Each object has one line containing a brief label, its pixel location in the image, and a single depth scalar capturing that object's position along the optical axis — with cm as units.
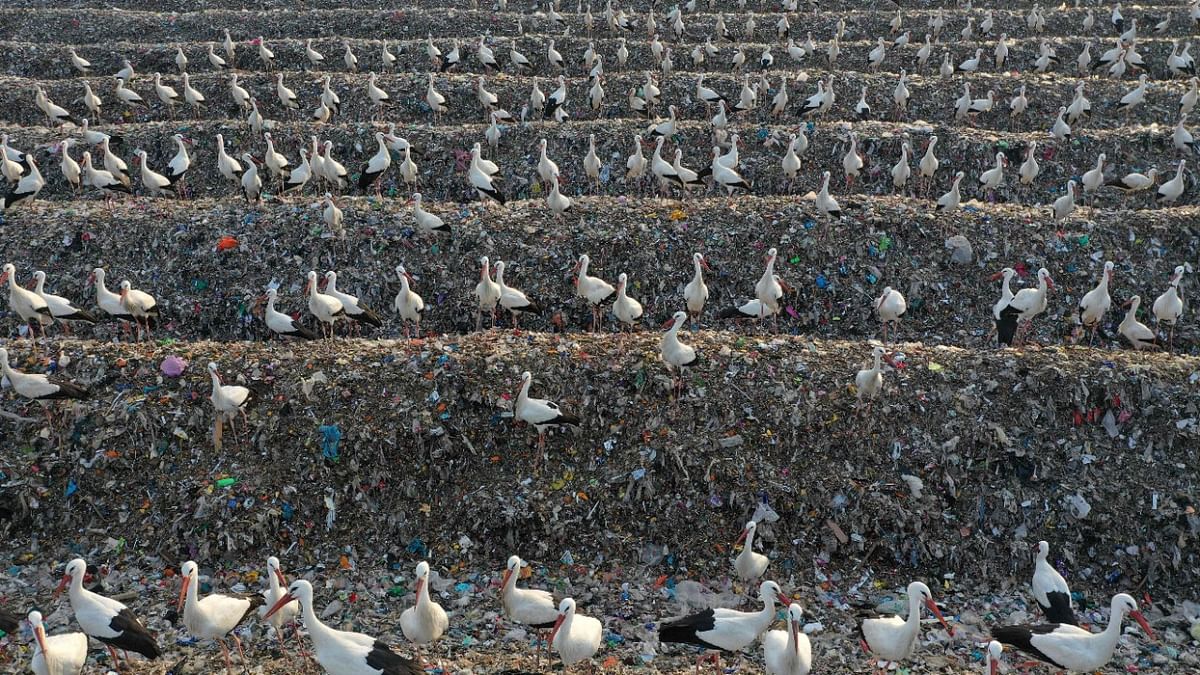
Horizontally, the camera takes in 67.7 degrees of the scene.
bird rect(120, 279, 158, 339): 1228
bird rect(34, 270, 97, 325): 1212
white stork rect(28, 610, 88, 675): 696
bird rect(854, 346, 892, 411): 1030
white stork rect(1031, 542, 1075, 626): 815
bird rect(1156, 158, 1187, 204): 1650
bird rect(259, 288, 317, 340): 1145
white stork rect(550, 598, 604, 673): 739
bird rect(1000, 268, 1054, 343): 1203
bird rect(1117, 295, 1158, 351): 1197
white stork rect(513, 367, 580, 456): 980
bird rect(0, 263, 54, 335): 1175
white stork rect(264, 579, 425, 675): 709
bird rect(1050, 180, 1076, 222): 1491
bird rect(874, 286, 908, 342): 1227
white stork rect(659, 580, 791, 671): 755
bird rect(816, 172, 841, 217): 1501
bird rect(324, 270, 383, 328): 1204
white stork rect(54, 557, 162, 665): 740
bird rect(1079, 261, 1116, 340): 1223
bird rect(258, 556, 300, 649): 779
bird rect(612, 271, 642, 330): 1212
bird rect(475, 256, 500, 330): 1237
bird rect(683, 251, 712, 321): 1245
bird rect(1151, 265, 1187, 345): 1230
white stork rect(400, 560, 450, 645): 752
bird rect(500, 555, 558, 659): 780
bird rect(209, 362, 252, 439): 985
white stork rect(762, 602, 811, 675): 713
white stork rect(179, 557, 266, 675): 740
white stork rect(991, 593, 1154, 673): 741
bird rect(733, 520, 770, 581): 876
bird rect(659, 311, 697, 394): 1046
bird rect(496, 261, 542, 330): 1264
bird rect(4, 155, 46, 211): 1587
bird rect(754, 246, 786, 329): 1245
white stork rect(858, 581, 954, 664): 748
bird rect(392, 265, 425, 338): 1214
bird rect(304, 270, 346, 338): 1169
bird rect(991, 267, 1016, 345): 1209
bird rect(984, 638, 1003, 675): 712
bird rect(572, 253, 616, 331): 1266
